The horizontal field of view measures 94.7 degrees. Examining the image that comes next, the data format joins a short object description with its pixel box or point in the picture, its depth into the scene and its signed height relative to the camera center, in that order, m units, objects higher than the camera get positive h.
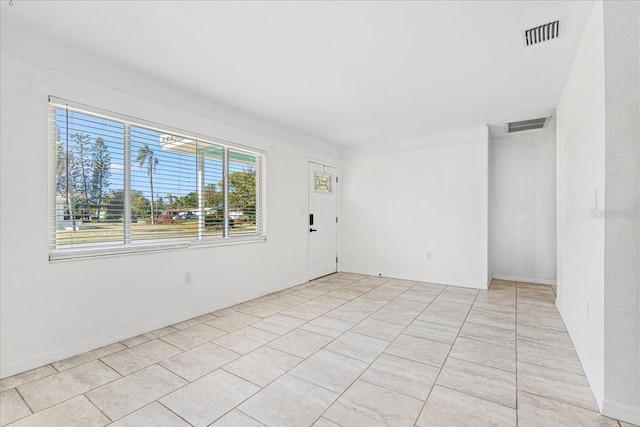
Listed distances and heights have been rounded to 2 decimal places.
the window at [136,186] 2.51 +0.29
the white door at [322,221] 5.36 -0.16
